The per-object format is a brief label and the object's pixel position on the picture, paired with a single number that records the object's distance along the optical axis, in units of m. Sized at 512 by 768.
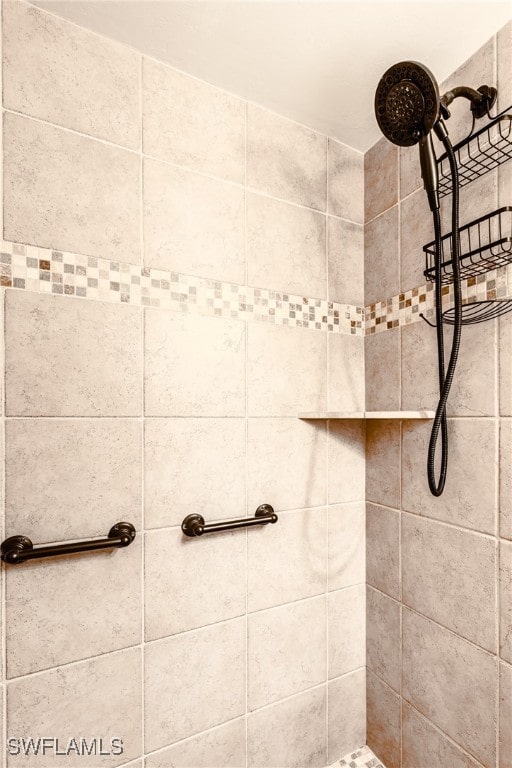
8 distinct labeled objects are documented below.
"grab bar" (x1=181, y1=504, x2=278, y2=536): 0.96
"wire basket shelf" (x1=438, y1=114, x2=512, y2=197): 0.88
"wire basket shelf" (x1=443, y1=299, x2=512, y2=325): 0.87
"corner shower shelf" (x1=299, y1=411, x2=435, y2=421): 0.96
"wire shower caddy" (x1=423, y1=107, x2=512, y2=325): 0.87
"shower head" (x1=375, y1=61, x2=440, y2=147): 0.77
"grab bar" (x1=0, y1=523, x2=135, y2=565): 0.77
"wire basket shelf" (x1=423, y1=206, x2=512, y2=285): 0.87
